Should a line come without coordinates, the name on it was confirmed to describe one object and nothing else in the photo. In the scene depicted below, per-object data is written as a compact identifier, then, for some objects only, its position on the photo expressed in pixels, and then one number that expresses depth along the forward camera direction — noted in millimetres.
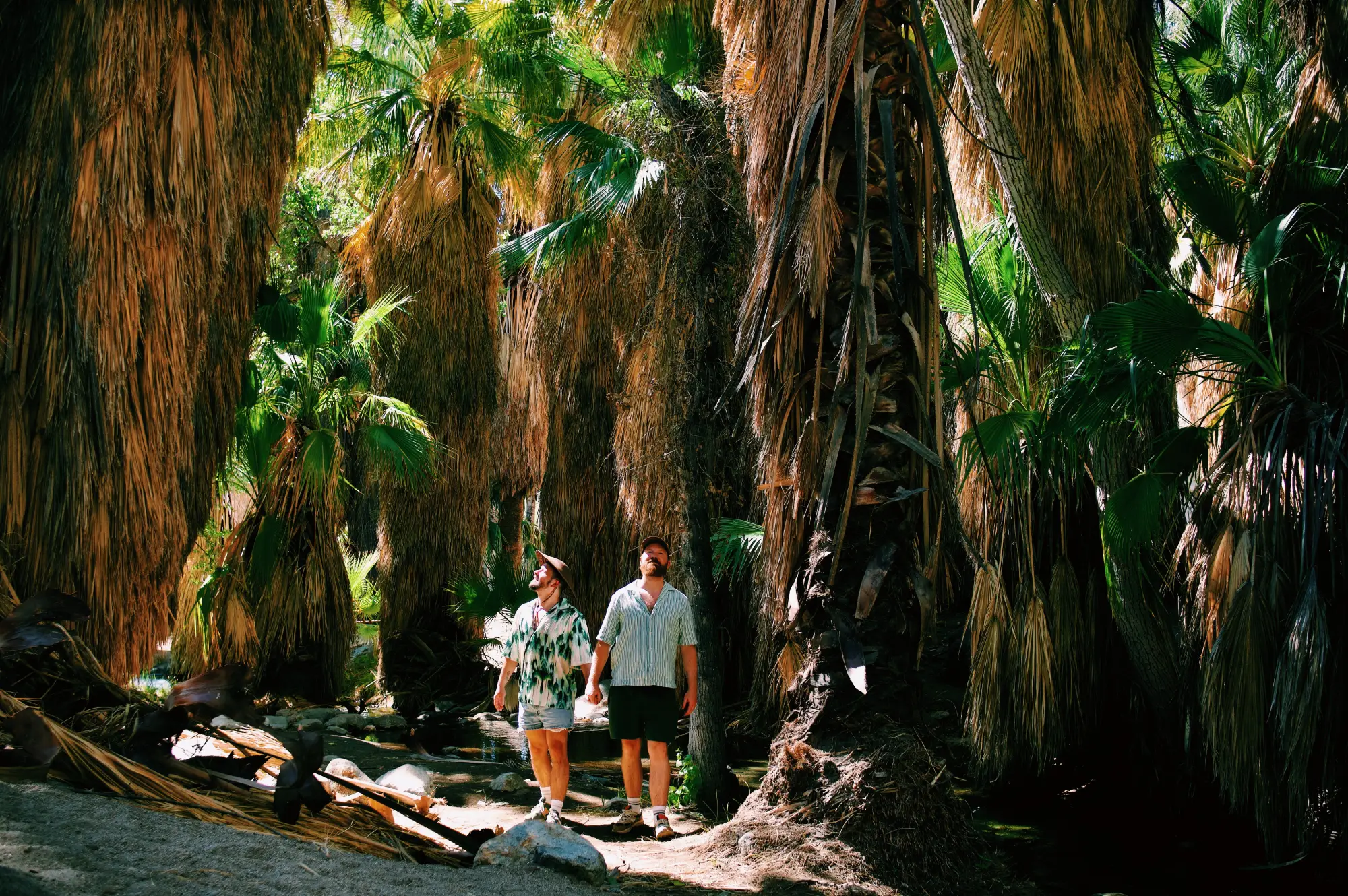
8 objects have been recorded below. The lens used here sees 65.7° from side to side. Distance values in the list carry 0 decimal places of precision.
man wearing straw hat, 6430
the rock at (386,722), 11992
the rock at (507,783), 8422
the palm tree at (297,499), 11422
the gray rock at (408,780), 7000
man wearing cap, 6434
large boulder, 4410
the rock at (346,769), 6562
